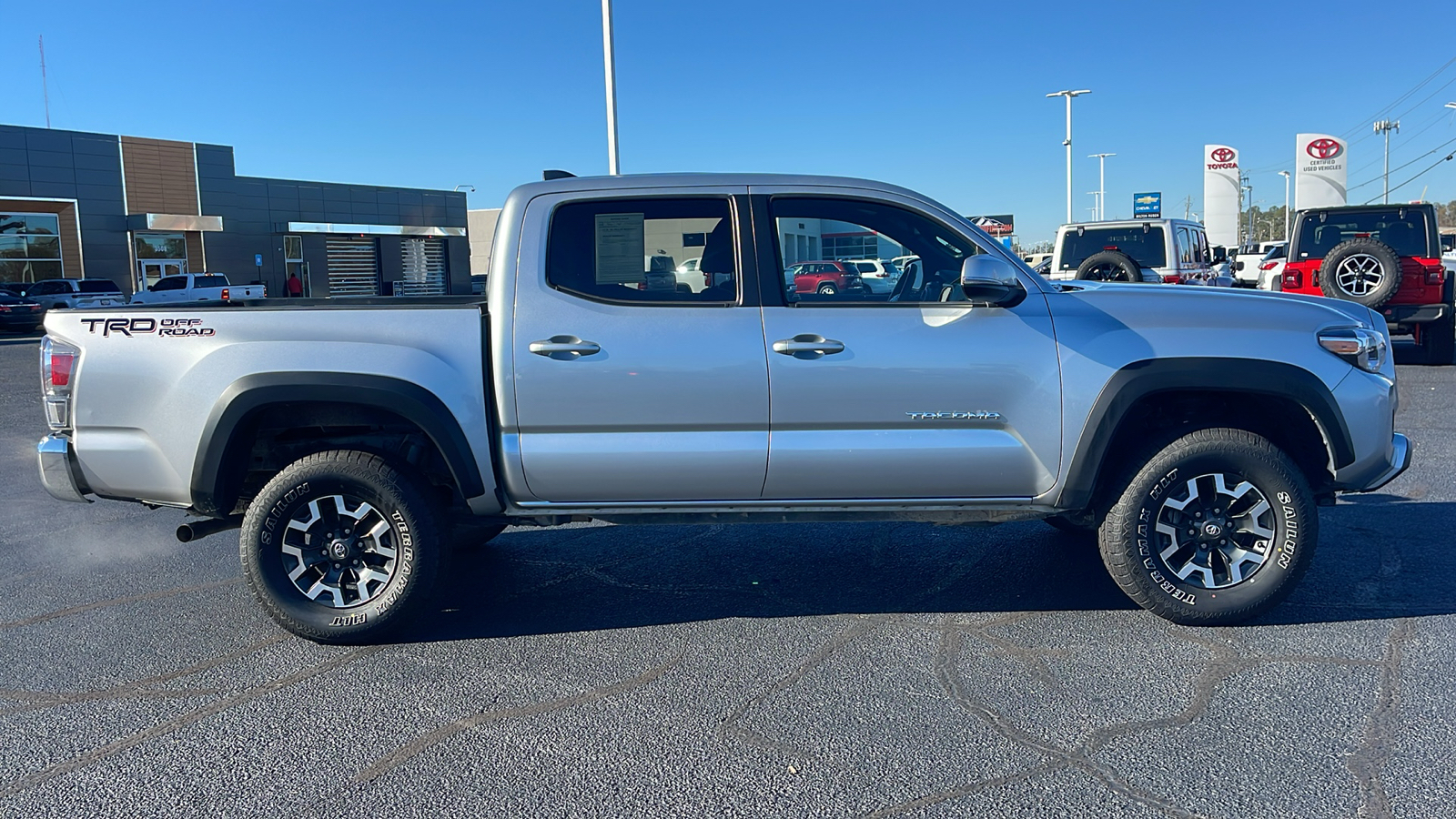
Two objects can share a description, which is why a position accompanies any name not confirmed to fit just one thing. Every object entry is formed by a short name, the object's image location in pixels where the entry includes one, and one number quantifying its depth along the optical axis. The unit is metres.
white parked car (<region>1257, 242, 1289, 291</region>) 17.17
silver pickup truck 4.21
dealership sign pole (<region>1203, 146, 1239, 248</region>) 44.50
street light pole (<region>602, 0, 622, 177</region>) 16.11
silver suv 13.69
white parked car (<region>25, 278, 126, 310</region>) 30.45
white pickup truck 31.55
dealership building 36.00
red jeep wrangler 11.98
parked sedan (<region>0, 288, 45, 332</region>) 29.33
